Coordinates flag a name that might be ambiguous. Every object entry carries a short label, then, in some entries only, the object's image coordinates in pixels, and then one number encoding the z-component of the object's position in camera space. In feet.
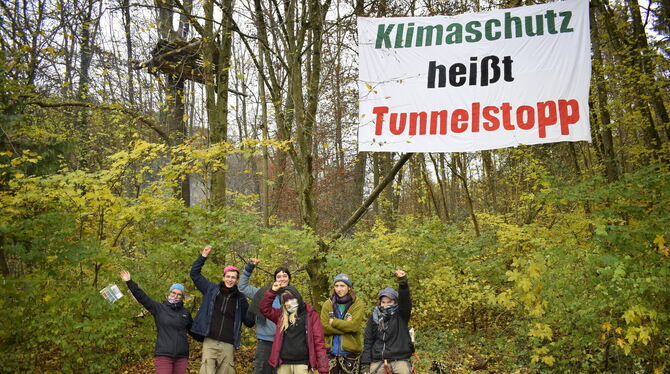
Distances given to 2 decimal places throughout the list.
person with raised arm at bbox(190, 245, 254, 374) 15.72
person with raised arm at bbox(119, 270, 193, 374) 15.07
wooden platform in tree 31.96
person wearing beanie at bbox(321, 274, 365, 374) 15.70
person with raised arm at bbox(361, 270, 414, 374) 14.84
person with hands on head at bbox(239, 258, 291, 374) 15.37
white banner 19.65
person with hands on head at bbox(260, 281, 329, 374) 14.29
